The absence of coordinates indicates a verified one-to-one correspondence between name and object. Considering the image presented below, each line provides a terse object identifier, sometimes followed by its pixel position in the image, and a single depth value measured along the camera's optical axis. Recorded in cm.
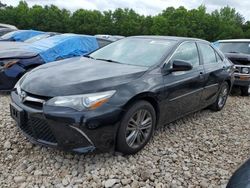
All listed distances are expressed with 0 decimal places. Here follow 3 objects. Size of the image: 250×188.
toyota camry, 201
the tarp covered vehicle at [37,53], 377
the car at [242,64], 490
